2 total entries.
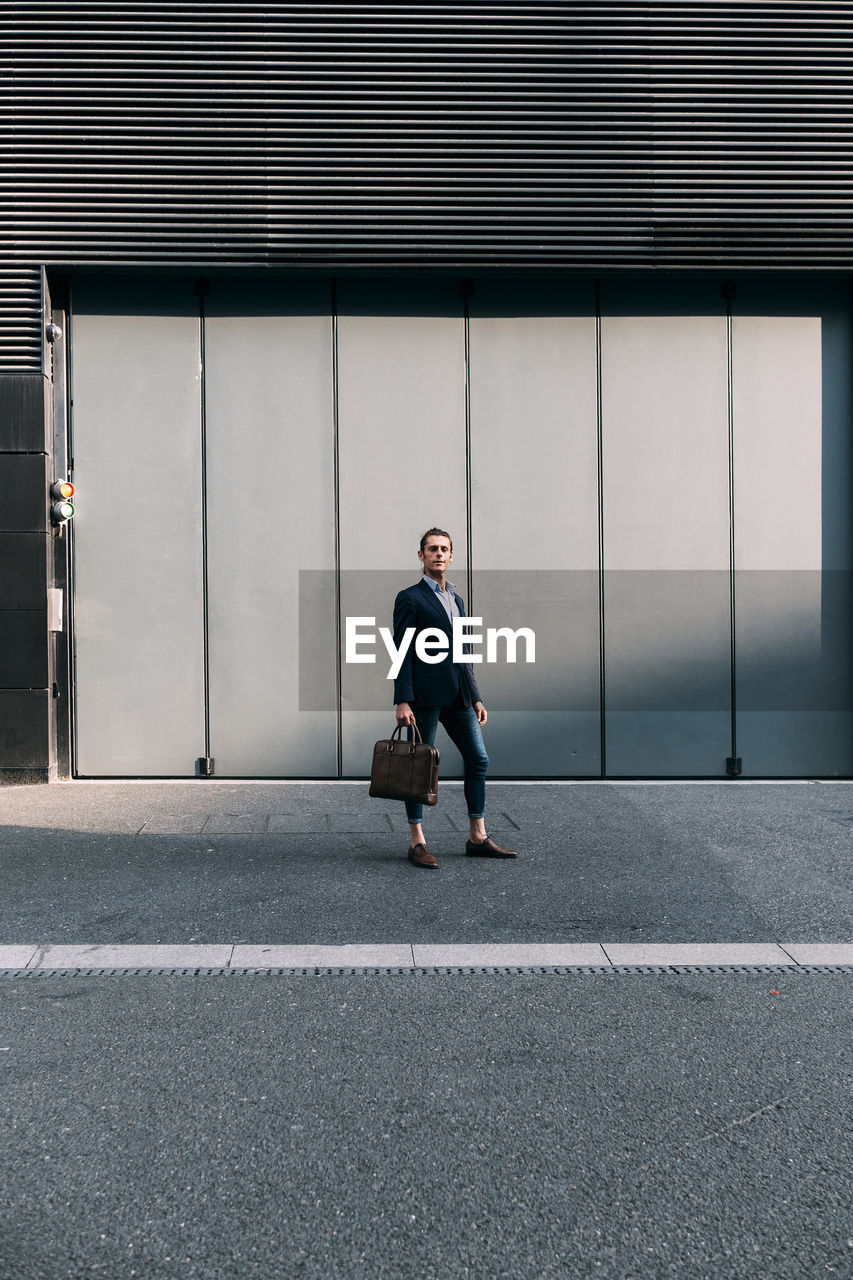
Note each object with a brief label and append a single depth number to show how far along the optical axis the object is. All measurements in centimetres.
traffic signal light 873
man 595
